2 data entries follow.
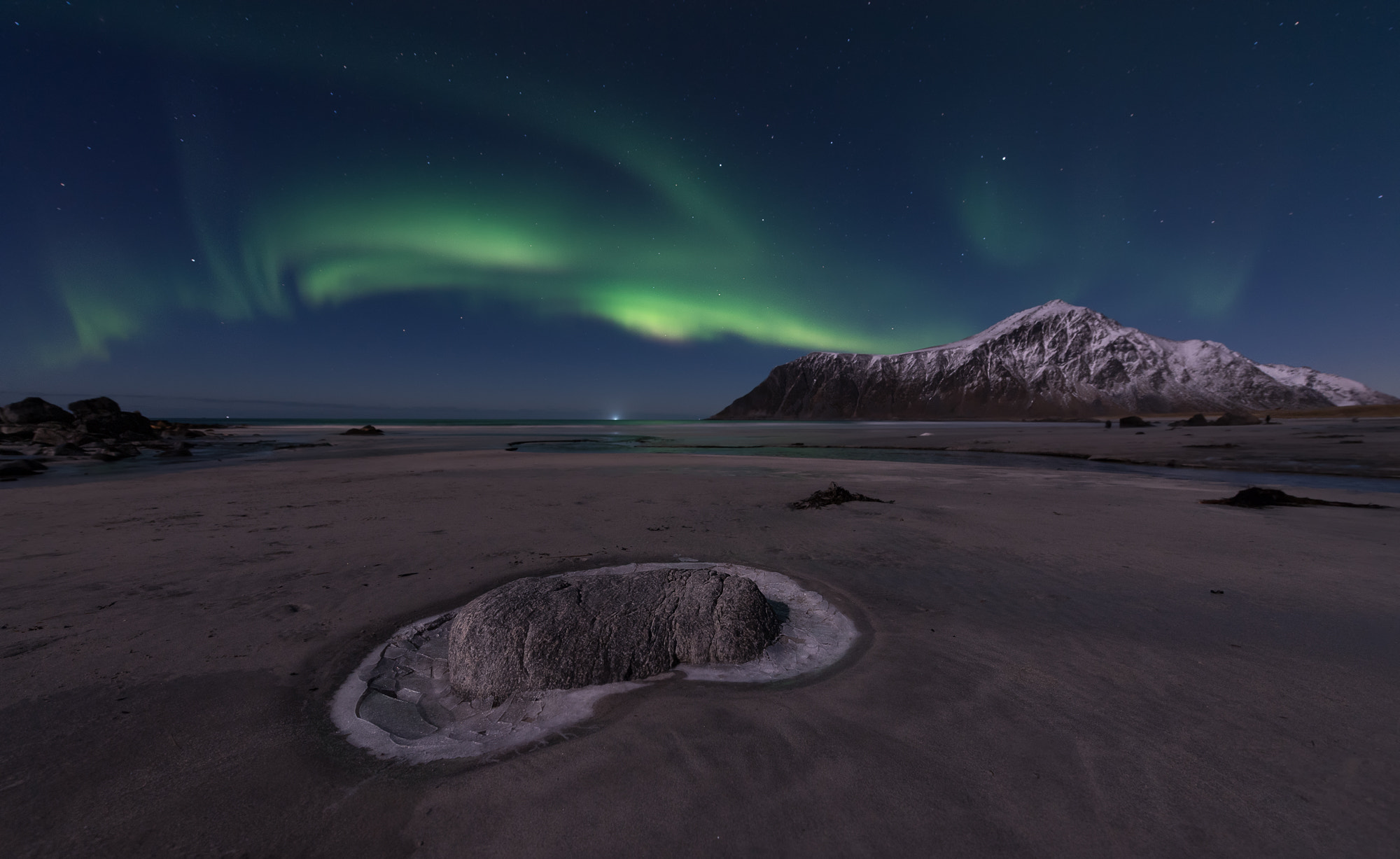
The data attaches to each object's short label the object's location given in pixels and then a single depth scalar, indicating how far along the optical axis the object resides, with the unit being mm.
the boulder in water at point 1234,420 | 52625
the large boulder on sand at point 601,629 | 3715
